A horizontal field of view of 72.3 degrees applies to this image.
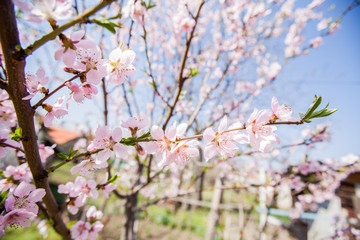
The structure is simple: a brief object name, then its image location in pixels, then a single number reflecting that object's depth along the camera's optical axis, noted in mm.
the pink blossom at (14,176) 323
